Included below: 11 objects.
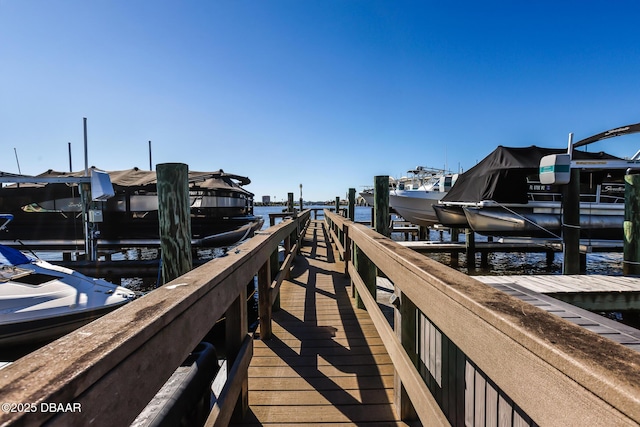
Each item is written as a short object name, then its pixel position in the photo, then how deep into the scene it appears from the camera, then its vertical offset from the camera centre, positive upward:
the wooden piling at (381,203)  4.07 +0.04
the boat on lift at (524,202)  7.96 +0.05
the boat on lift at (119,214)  10.12 -0.18
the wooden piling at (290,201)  12.41 +0.27
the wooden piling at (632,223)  5.34 -0.38
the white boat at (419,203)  12.48 +0.12
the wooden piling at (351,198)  8.91 +0.25
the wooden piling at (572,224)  5.94 -0.43
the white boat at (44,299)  4.30 -1.44
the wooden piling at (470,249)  9.87 -1.53
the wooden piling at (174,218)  2.23 -0.07
